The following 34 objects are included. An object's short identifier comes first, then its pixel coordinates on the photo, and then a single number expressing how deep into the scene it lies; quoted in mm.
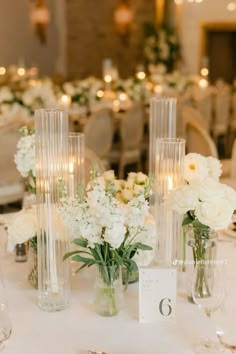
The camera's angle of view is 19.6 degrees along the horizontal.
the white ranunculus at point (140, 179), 1991
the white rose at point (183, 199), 1821
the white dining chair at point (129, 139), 5963
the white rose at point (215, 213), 1779
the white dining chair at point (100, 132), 5275
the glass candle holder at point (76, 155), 2188
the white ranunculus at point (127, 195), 1947
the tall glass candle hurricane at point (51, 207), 1850
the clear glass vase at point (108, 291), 1817
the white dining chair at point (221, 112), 7570
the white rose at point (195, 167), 1973
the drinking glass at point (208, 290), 1699
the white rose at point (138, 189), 1848
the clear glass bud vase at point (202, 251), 1798
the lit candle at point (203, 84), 7866
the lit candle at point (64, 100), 6064
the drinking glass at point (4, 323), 1719
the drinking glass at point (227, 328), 1661
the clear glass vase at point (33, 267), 2018
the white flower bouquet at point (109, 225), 1733
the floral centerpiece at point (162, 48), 10510
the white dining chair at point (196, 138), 4186
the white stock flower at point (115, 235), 1723
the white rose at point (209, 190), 1811
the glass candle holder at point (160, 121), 2256
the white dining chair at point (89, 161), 3001
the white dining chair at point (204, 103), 7265
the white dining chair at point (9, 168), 4143
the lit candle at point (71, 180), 2118
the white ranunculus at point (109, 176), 2000
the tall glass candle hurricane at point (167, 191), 2040
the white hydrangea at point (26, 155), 2084
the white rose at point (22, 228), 1972
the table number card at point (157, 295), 1806
